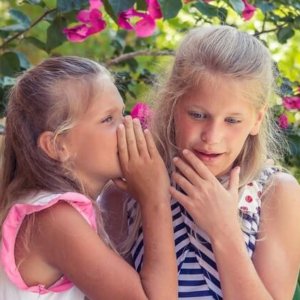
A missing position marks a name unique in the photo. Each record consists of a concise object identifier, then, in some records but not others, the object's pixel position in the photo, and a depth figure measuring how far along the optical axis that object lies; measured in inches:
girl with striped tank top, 111.6
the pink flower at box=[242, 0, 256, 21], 160.0
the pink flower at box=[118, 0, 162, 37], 152.4
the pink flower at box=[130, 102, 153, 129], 131.0
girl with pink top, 106.1
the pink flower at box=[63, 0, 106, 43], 160.4
